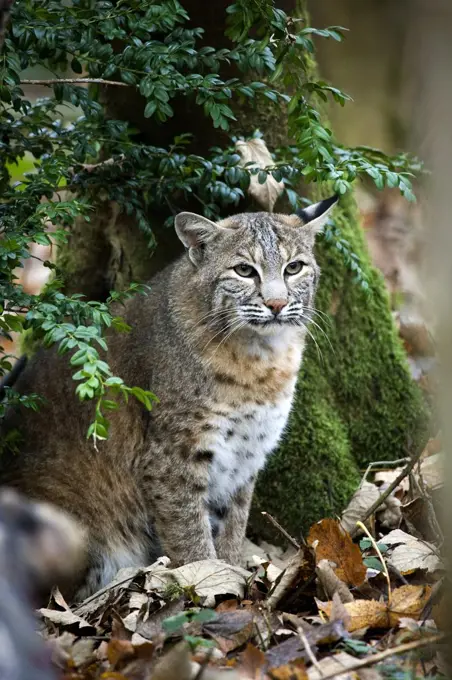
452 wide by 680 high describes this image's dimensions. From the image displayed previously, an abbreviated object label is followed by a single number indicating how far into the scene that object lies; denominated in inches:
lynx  390.9
